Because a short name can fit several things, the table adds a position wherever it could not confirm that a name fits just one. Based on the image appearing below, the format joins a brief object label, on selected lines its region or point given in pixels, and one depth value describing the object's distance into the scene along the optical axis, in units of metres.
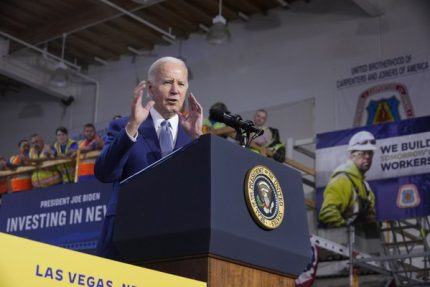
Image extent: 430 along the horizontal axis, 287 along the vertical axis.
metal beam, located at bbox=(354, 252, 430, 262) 6.68
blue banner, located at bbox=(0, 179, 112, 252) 6.37
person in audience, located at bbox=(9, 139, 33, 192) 9.48
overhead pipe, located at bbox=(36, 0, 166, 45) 11.62
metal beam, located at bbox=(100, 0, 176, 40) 11.91
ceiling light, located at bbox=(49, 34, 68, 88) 13.10
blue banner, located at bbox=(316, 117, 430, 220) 6.95
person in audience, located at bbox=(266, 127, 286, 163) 7.74
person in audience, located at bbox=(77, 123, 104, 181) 8.38
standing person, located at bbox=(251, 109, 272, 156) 7.69
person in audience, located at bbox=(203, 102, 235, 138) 7.61
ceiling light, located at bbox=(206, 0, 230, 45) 10.71
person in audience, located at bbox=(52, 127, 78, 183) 9.08
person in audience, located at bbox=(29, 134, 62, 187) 9.17
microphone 2.04
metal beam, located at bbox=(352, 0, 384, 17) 10.86
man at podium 2.09
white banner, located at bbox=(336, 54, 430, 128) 10.19
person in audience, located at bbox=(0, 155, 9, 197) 9.80
